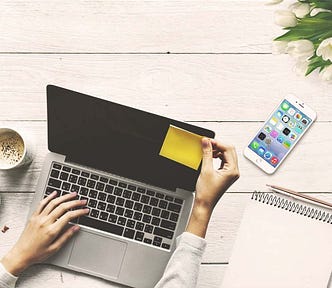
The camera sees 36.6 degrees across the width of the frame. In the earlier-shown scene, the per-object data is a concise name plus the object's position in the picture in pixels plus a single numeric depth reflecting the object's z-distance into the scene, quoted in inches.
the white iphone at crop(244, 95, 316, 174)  38.7
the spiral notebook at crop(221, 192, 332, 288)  36.3
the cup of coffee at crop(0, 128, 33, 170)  37.3
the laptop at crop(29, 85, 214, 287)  35.7
